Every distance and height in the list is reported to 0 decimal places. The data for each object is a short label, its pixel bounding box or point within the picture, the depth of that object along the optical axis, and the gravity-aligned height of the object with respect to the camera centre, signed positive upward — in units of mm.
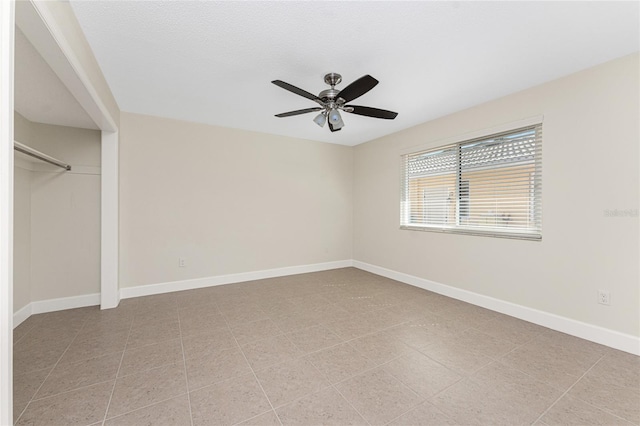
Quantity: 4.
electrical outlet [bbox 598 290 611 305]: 2352 -757
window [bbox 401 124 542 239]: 2891 +342
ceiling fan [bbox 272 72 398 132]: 2207 +1041
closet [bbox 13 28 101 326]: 2811 -10
